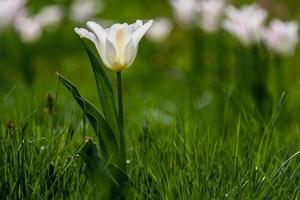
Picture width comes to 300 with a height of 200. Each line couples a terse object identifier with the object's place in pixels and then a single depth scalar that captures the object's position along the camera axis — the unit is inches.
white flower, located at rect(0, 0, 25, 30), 291.9
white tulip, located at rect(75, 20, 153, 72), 147.0
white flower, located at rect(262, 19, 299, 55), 245.5
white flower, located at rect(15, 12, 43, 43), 311.4
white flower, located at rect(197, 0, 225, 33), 297.0
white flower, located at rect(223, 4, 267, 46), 248.8
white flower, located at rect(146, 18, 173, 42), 357.4
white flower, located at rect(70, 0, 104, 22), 388.2
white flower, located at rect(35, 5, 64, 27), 368.3
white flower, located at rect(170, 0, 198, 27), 310.0
